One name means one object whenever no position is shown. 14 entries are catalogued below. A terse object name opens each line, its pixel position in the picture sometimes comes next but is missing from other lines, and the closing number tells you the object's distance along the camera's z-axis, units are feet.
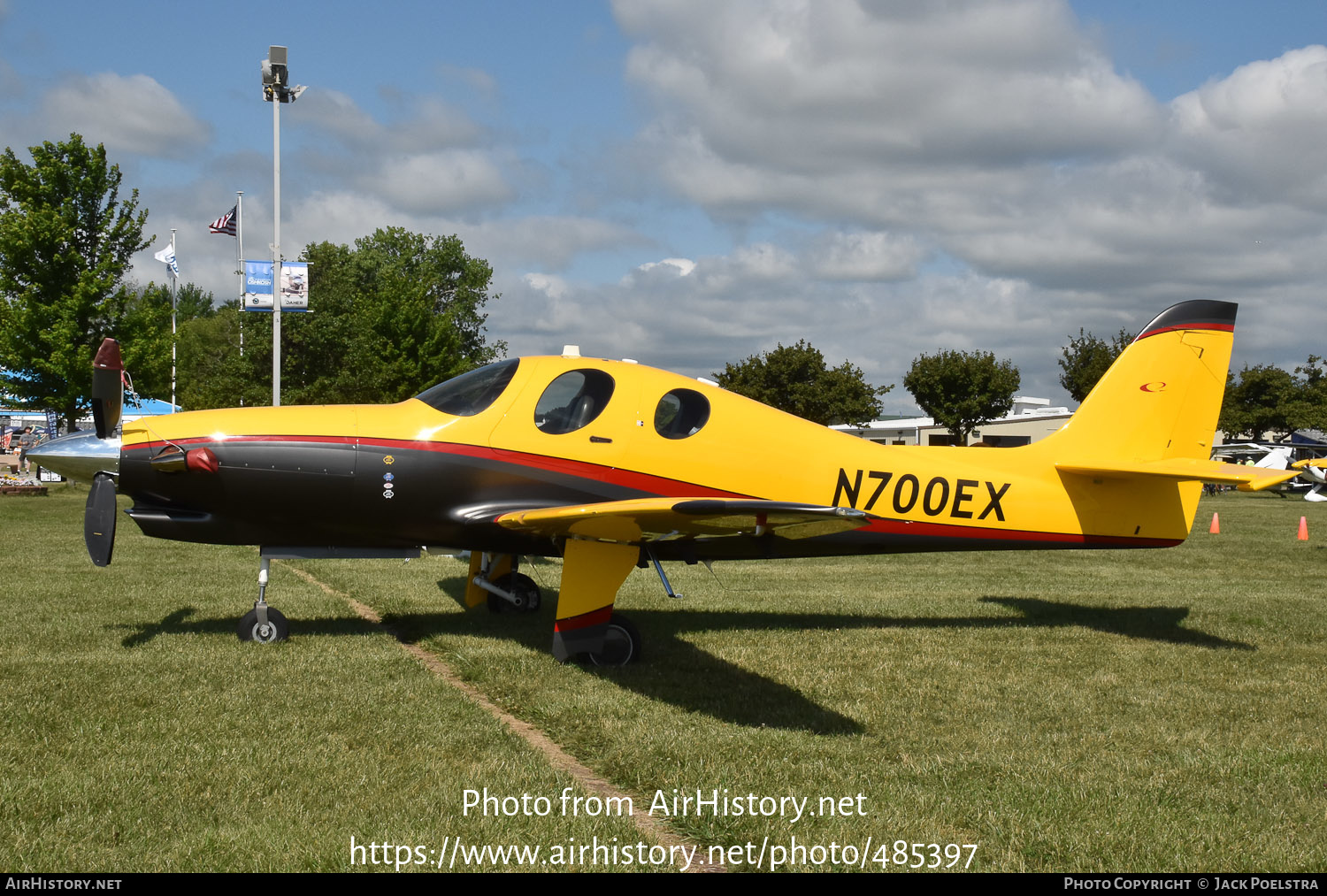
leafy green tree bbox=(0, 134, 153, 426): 95.14
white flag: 153.69
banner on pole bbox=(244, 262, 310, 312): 91.30
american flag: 115.03
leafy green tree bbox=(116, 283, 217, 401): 98.27
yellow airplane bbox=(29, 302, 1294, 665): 24.84
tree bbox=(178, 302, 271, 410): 175.32
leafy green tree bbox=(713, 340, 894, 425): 186.91
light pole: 83.66
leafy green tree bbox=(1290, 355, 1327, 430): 188.75
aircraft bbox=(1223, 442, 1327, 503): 73.46
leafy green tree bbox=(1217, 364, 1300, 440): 202.49
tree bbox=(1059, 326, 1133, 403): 210.18
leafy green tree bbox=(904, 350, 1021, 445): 204.54
